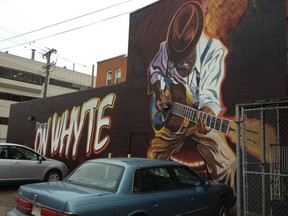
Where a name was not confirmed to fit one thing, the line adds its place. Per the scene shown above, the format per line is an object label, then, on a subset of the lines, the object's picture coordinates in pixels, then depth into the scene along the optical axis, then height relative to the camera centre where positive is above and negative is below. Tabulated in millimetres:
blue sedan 3801 -835
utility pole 29675 +9366
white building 38156 +8429
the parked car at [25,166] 8596 -1006
